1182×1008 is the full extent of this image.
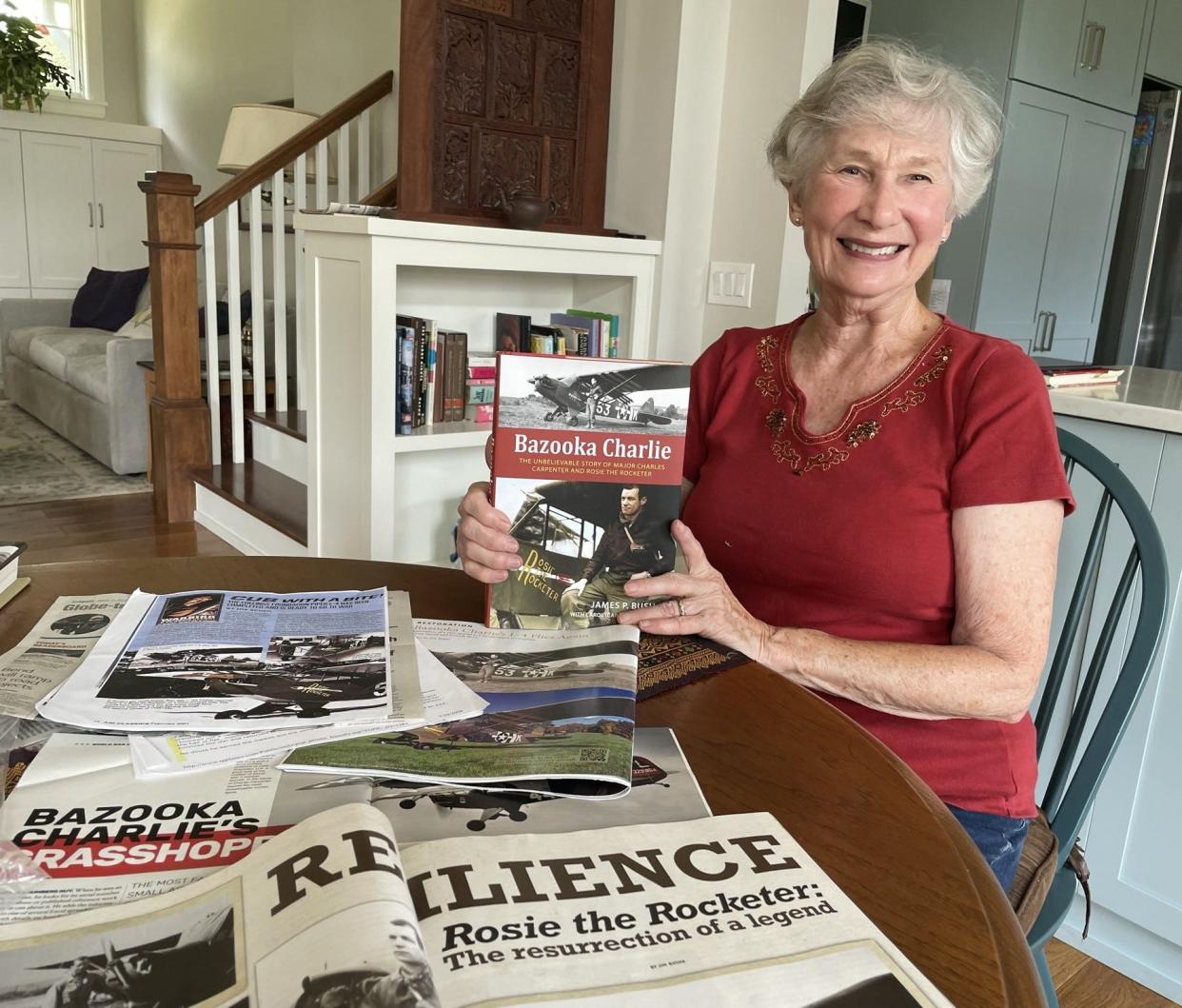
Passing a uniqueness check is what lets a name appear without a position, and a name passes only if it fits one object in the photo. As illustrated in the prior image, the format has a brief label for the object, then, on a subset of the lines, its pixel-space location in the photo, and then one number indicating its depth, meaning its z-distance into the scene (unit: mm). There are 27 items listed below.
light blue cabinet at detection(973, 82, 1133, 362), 4117
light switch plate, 2732
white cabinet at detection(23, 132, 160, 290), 6926
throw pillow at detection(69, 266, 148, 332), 5891
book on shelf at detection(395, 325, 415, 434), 2568
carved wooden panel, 2410
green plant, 6461
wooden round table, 564
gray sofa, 4250
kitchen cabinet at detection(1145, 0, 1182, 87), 4547
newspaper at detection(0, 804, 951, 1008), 444
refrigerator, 4855
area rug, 4066
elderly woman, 1021
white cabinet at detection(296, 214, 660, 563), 2395
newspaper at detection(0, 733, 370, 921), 546
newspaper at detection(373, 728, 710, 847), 619
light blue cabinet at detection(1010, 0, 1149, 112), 3955
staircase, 3553
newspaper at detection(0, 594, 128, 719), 777
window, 7465
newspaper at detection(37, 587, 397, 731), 741
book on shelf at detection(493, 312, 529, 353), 2877
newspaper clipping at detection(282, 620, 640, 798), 680
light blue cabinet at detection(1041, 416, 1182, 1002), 1614
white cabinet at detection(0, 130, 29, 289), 6730
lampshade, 4020
